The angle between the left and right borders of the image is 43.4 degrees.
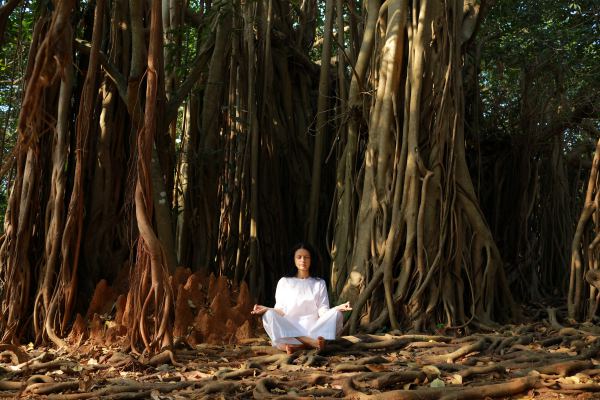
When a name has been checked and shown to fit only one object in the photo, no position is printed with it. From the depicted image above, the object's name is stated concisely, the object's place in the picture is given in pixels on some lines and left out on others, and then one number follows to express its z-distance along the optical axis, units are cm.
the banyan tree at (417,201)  498
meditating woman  416
